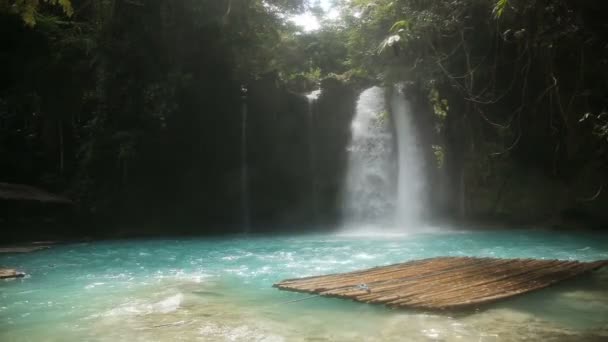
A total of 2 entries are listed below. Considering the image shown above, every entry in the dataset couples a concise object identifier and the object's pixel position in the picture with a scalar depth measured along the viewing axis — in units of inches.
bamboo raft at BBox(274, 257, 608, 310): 189.9
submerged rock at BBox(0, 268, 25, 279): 283.0
